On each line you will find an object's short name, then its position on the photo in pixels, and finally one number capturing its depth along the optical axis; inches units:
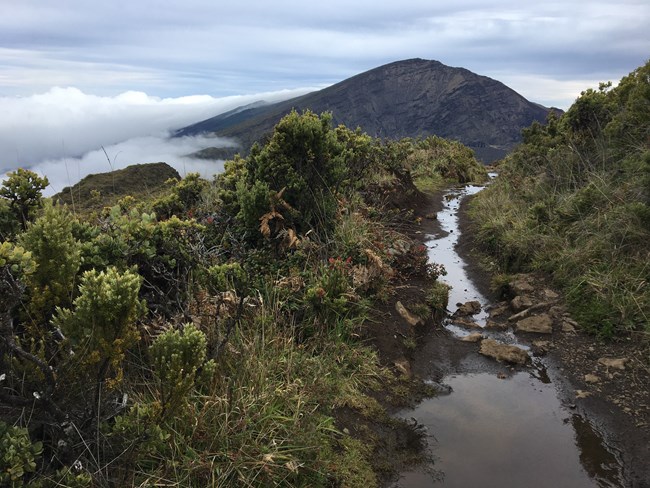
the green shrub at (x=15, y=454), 91.7
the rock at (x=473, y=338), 244.3
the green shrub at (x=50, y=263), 125.1
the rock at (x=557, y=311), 261.3
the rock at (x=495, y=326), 261.9
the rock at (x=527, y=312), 269.4
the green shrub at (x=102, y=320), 104.4
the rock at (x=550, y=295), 281.0
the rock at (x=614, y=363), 208.8
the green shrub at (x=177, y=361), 115.0
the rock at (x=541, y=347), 231.3
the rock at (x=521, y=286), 296.5
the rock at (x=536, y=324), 251.0
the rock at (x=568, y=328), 245.1
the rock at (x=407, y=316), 246.1
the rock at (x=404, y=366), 206.5
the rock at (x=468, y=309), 282.8
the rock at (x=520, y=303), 279.5
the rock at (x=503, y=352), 223.0
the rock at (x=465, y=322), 264.2
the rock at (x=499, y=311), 283.4
